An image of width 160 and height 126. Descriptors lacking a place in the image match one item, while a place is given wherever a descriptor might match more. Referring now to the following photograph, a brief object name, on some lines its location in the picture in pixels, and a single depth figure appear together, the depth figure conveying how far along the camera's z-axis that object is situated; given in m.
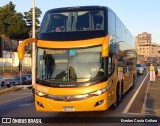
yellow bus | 8.25
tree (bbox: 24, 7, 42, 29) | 65.31
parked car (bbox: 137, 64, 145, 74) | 37.29
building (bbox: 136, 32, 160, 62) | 117.25
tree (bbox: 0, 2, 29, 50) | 61.35
